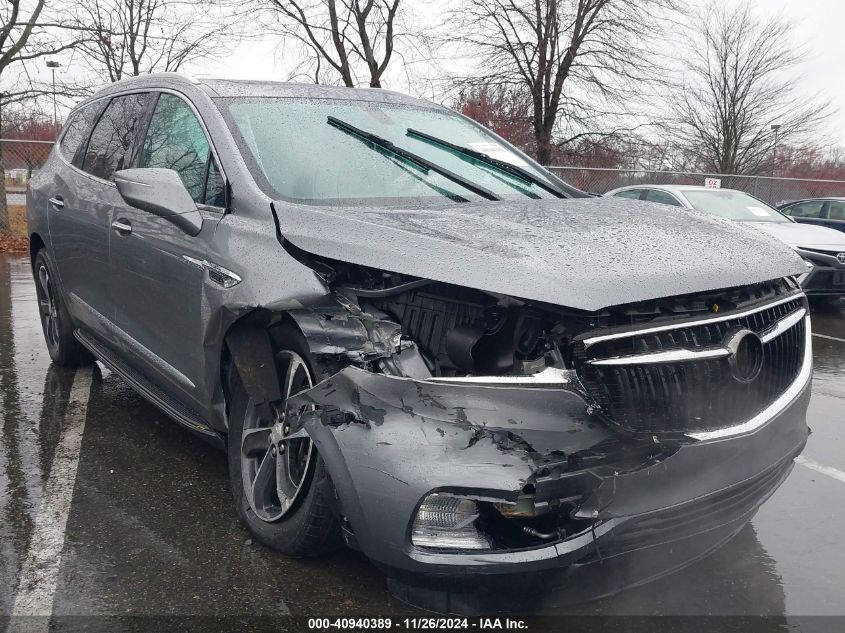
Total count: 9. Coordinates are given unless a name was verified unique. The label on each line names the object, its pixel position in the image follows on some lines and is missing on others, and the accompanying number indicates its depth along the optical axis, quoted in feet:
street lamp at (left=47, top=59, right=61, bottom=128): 48.97
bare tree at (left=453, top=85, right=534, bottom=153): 70.48
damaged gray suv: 7.00
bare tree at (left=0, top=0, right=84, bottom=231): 45.19
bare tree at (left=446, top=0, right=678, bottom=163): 65.92
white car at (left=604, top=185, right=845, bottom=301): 29.60
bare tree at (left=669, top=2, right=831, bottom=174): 110.73
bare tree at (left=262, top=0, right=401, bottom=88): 54.34
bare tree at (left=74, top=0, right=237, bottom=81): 55.93
